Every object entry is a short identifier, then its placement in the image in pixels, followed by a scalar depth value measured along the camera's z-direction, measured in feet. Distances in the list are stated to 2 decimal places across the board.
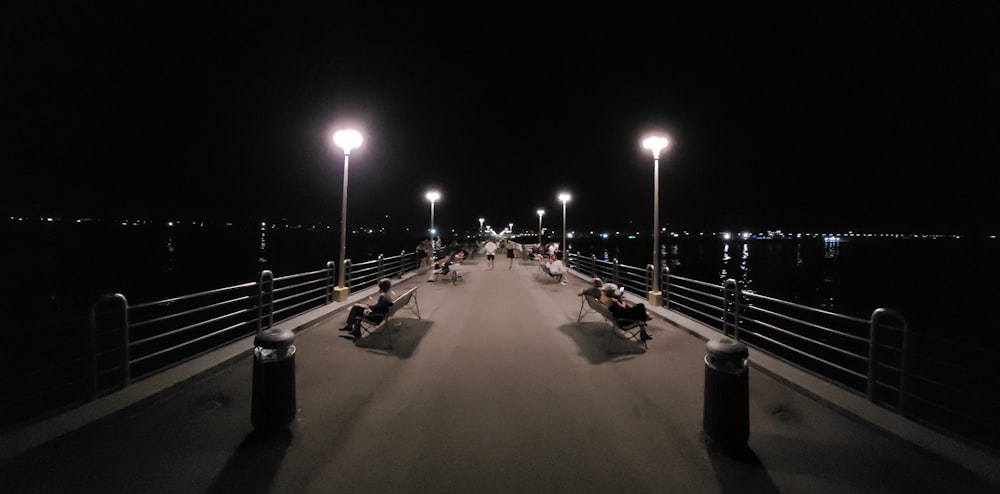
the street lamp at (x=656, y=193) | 35.73
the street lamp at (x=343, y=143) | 35.54
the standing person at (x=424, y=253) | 72.32
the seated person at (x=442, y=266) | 53.21
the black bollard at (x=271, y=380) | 12.61
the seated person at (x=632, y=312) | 23.30
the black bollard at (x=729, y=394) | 11.98
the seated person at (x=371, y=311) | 23.63
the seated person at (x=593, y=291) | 27.76
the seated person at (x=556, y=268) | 50.00
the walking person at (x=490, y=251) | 73.47
